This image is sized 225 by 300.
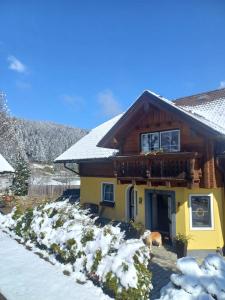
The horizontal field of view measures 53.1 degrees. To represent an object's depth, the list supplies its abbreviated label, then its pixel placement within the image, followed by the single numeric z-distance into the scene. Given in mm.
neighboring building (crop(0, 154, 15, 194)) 15642
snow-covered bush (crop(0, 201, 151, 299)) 4772
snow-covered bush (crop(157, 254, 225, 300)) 4016
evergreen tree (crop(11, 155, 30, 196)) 22313
